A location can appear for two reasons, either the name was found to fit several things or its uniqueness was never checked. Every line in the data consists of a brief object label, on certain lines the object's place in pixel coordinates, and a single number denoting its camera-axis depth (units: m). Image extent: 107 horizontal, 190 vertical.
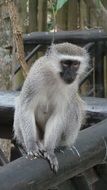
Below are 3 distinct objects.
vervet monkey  4.66
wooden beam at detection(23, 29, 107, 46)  6.08
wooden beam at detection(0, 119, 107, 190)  2.30
